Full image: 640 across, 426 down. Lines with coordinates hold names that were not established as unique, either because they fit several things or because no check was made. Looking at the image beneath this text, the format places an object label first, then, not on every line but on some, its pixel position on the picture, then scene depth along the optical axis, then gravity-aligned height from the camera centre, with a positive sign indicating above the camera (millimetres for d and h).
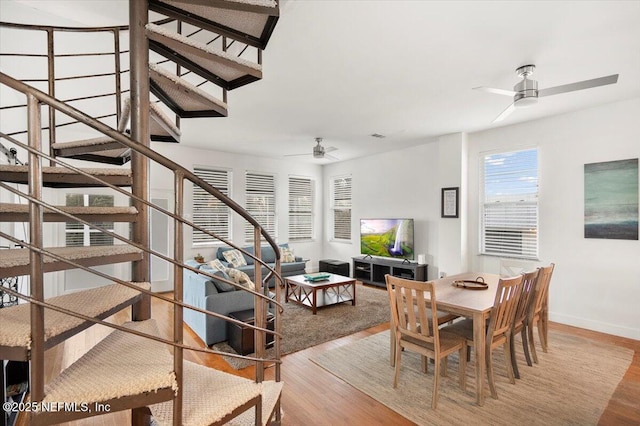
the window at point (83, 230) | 5145 -304
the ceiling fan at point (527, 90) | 2771 +1096
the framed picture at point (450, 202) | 5203 +168
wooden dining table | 2367 -731
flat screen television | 6062 -523
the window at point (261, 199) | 7074 +285
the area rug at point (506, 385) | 2266 -1461
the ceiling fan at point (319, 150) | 5492 +1075
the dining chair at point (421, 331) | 2383 -965
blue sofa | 3396 -1014
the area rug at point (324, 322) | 3485 -1463
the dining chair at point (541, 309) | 2912 -947
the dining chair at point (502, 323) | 2416 -889
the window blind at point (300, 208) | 7836 +92
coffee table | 4578 -1284
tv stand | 5742 -1121
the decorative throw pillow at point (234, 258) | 6116 -907
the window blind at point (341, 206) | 7785 +145
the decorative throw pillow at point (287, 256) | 6669 -939
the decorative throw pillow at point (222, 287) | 3512 -842
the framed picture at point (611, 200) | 3695 +155
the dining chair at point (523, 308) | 2701 -846
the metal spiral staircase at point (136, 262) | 923 -194
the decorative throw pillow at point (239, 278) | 3680 -781
